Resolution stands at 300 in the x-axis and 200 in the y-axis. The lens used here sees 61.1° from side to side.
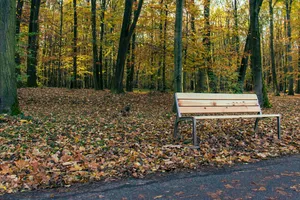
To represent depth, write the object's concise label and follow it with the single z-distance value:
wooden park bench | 5.38
